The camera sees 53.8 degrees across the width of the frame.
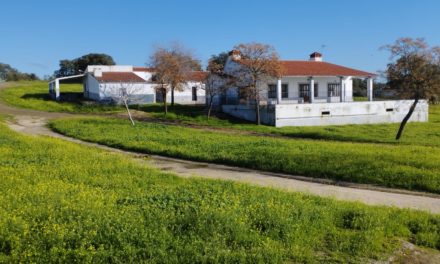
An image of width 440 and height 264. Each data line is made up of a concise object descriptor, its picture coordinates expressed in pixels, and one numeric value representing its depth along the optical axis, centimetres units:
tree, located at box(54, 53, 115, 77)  9162
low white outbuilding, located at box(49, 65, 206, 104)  4425
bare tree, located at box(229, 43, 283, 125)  3297
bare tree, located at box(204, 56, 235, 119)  3572
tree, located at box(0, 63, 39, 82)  9530
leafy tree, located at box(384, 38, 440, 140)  2352
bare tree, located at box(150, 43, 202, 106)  3803
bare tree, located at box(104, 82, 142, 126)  4303
